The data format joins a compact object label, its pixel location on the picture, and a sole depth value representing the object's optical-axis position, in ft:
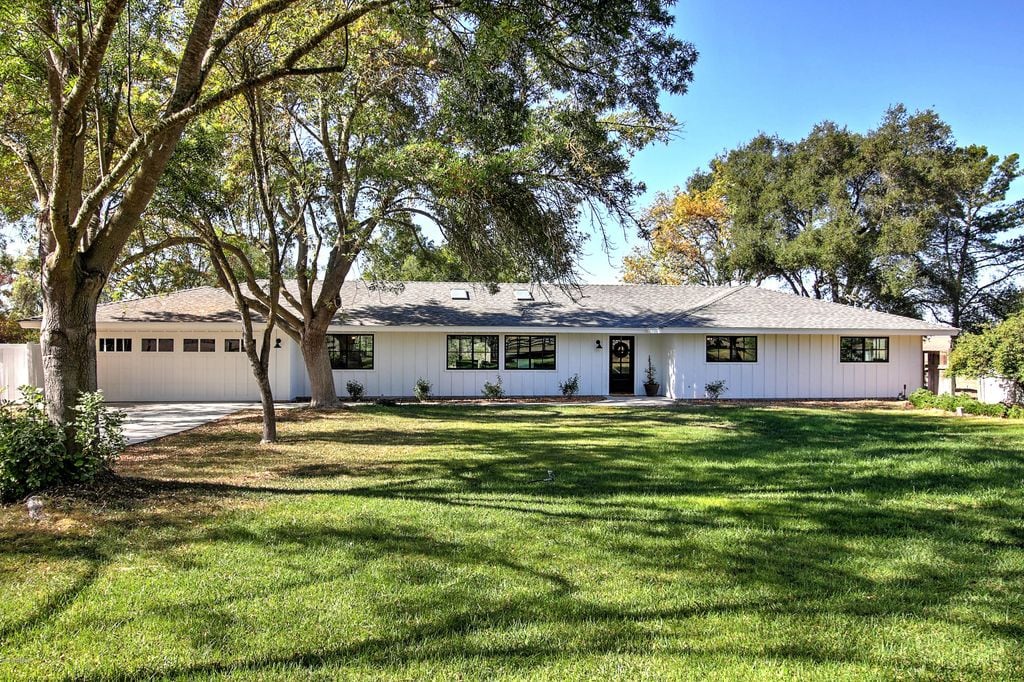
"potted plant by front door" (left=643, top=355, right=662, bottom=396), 65.21
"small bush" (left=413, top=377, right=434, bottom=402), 59.72
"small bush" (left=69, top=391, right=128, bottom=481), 20.80
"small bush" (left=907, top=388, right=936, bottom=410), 53.26
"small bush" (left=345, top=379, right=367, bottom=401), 59.72
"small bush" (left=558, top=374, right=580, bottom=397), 62.75
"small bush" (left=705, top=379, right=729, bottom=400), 60.54
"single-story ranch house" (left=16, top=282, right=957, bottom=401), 59.16
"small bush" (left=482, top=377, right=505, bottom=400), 61.77
